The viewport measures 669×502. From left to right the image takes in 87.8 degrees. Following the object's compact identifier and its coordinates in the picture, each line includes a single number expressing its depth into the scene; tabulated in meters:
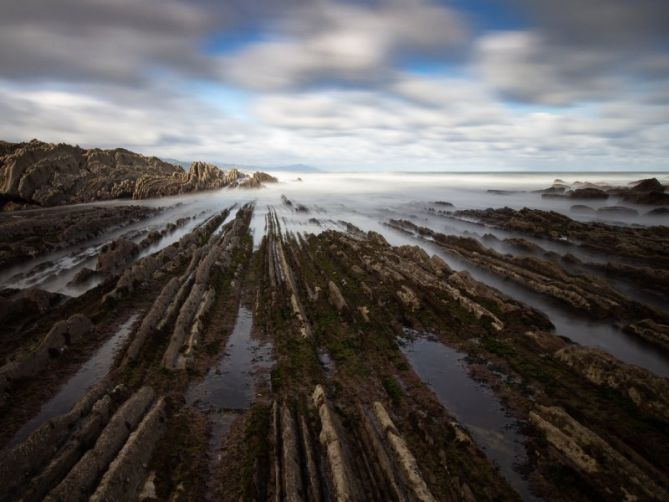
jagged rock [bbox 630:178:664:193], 83.00
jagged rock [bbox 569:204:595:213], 71.31
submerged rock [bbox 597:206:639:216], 64.06
